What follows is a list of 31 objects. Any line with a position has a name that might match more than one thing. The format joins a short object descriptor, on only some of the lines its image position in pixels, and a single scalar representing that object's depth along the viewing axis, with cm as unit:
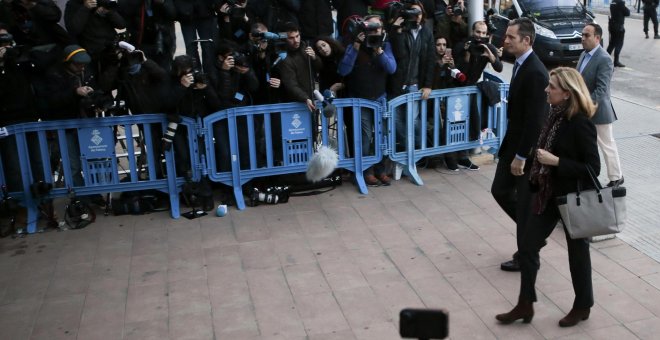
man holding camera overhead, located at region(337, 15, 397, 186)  848
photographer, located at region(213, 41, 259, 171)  812
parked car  1620
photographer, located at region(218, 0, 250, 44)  939
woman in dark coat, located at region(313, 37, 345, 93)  882
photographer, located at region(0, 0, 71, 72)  849
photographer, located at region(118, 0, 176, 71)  912
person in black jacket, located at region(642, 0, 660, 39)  2083
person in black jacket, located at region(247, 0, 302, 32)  999
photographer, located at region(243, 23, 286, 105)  845
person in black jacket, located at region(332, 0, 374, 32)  1048
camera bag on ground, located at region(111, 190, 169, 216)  818
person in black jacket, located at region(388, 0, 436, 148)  895
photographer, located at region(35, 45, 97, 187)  777
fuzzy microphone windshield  814
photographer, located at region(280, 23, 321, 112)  835
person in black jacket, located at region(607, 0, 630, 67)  1640
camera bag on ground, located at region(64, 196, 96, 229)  787
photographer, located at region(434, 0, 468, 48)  1056
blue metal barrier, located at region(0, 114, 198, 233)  782
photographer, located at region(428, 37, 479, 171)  923
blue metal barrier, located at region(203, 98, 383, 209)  824
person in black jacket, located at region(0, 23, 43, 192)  762
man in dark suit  583
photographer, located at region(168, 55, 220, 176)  782
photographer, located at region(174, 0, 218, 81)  928
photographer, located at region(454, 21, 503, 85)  905
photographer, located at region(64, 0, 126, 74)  862
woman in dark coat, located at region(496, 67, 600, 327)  516
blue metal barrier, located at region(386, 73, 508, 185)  894
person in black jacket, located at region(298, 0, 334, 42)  1016
